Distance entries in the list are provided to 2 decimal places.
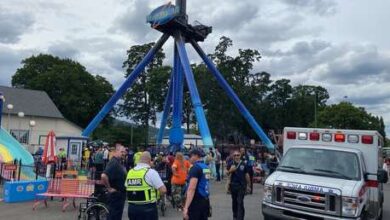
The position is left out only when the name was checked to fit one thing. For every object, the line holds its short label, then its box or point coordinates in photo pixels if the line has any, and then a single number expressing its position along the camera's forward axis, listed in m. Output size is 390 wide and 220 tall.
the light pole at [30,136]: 52.94
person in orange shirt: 13.14
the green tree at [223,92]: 65.19
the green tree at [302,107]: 82.38
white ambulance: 9.41
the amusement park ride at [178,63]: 38.69
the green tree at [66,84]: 68.75
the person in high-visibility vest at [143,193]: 7.17
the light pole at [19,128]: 51.60
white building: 52.64
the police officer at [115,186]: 9.24
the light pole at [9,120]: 49.09
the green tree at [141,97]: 70.50
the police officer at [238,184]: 11.19
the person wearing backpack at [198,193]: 7.90
